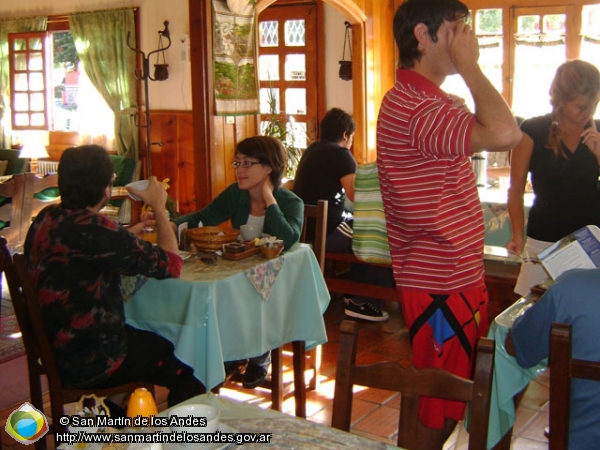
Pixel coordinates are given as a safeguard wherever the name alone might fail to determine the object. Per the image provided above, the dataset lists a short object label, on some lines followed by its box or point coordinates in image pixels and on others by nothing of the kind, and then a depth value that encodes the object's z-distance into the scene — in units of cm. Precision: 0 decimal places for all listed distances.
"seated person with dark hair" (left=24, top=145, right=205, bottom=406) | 228
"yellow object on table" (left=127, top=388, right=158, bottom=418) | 138
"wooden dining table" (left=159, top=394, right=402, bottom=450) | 136
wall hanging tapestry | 500
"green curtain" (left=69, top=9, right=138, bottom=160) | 765
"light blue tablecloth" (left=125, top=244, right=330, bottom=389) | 249
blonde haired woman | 248
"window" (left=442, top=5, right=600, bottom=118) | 598
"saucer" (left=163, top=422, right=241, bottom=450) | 133
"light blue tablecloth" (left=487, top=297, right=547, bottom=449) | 192
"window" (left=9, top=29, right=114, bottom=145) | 820
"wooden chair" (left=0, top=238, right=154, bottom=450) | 226
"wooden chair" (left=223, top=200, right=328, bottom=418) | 303
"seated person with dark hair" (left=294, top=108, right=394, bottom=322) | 446
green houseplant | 650
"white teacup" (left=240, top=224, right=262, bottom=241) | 307
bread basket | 291
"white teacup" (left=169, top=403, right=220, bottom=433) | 134
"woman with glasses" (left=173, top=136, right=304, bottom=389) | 309
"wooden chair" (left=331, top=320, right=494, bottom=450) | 139
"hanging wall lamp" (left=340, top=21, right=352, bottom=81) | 664
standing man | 170
